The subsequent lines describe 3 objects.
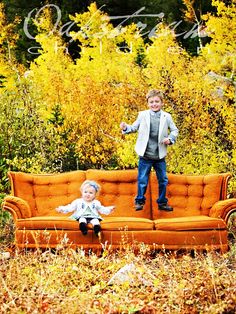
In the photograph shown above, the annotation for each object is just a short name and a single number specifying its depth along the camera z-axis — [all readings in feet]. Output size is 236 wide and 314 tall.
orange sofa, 21.29
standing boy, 23.18
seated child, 21.06
